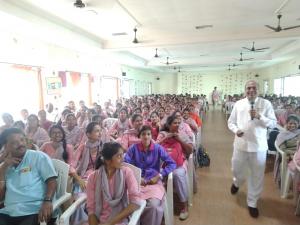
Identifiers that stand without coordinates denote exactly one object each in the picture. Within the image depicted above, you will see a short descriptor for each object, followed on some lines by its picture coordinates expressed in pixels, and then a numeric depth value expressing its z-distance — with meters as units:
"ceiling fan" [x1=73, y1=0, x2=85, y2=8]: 3.45
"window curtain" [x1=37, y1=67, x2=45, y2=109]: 5.83
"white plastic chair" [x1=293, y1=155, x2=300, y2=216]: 2.64
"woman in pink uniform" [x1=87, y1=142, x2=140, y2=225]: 1.76
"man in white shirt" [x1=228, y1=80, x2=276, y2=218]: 2.60
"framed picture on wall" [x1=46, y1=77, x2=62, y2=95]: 6.08
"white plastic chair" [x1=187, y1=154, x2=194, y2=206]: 2.95
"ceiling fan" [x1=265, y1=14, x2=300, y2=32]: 4.96
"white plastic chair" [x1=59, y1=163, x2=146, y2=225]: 1.67
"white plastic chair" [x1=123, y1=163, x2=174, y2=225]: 2.23
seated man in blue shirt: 1.78
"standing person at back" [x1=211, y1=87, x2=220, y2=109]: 17.20
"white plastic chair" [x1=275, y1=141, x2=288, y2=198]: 3.08
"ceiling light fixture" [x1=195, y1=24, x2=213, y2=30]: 5.67
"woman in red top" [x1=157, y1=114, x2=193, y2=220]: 2.61
